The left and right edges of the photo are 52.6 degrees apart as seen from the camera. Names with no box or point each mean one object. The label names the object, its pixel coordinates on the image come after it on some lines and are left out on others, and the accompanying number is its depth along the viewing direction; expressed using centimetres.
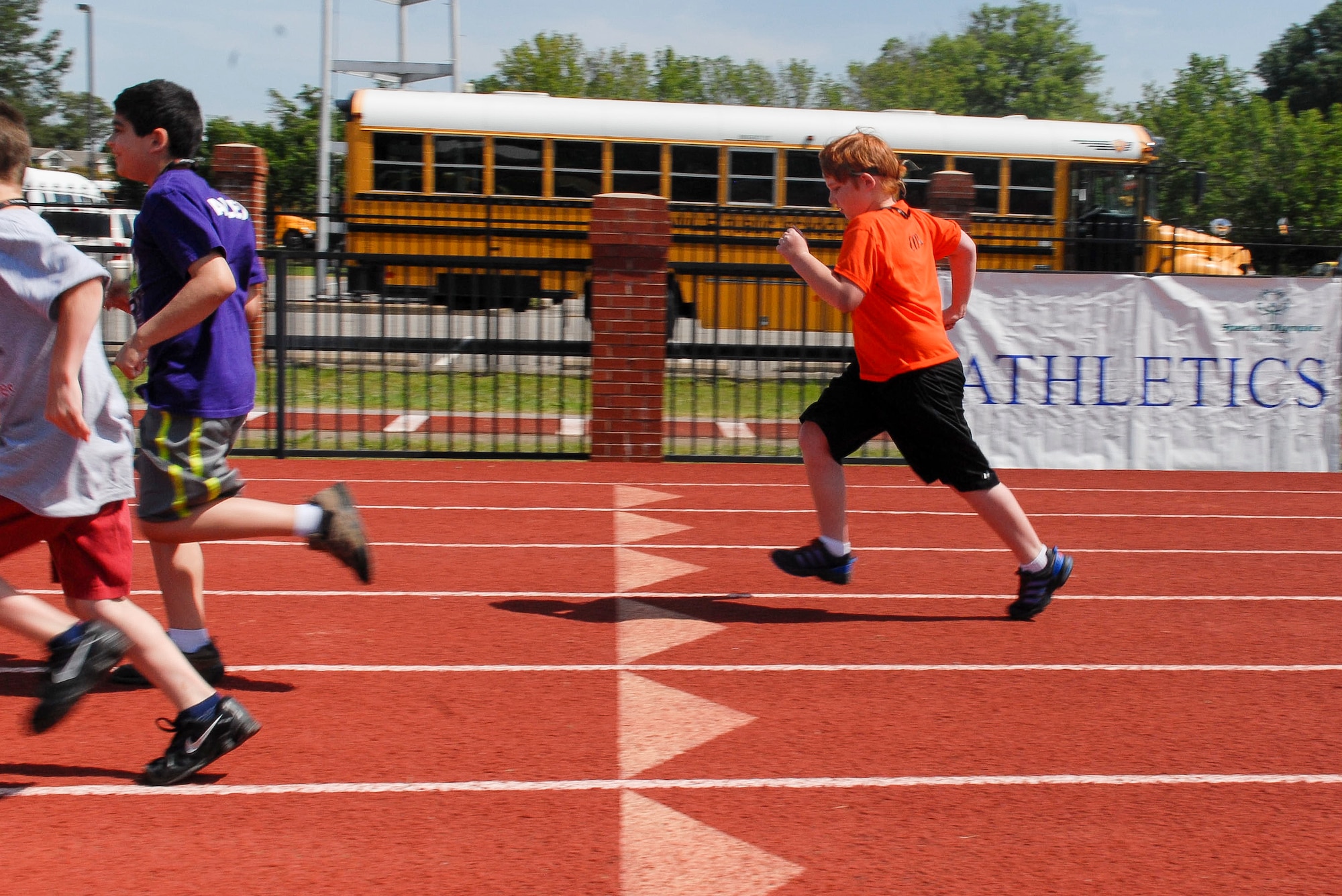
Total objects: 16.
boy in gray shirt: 322
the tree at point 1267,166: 3631
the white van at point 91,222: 1714
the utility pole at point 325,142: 2333
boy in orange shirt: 511
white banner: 1012
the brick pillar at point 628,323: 1019
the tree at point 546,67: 6216
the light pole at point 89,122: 5881
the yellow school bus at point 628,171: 1845
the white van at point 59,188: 2928
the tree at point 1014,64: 8062
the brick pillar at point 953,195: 1656
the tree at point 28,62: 8581
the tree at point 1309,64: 7169
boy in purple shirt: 385
